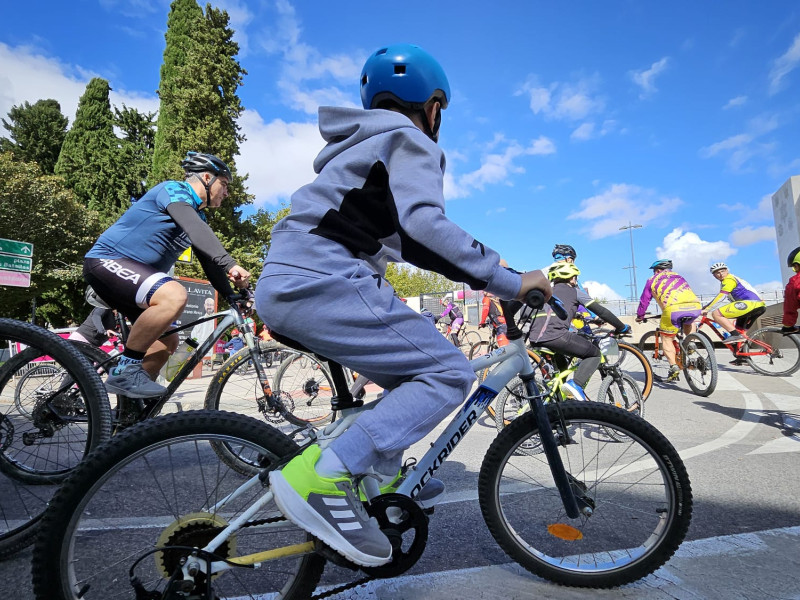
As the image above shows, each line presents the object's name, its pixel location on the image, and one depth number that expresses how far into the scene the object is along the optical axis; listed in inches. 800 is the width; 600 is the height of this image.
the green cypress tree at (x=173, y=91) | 930.1
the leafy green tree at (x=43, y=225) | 771.4
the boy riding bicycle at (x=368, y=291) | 54.0
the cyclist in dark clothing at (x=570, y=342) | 179.2
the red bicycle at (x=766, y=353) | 318.3
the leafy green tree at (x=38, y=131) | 1354.6
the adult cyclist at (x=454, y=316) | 686.9
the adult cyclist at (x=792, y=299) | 192.1
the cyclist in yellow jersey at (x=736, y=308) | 338.0
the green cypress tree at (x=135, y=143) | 1119.6
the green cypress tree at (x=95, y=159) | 1107.3
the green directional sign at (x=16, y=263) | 320.8
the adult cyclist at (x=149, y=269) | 105.3
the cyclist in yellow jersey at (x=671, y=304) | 291.0
